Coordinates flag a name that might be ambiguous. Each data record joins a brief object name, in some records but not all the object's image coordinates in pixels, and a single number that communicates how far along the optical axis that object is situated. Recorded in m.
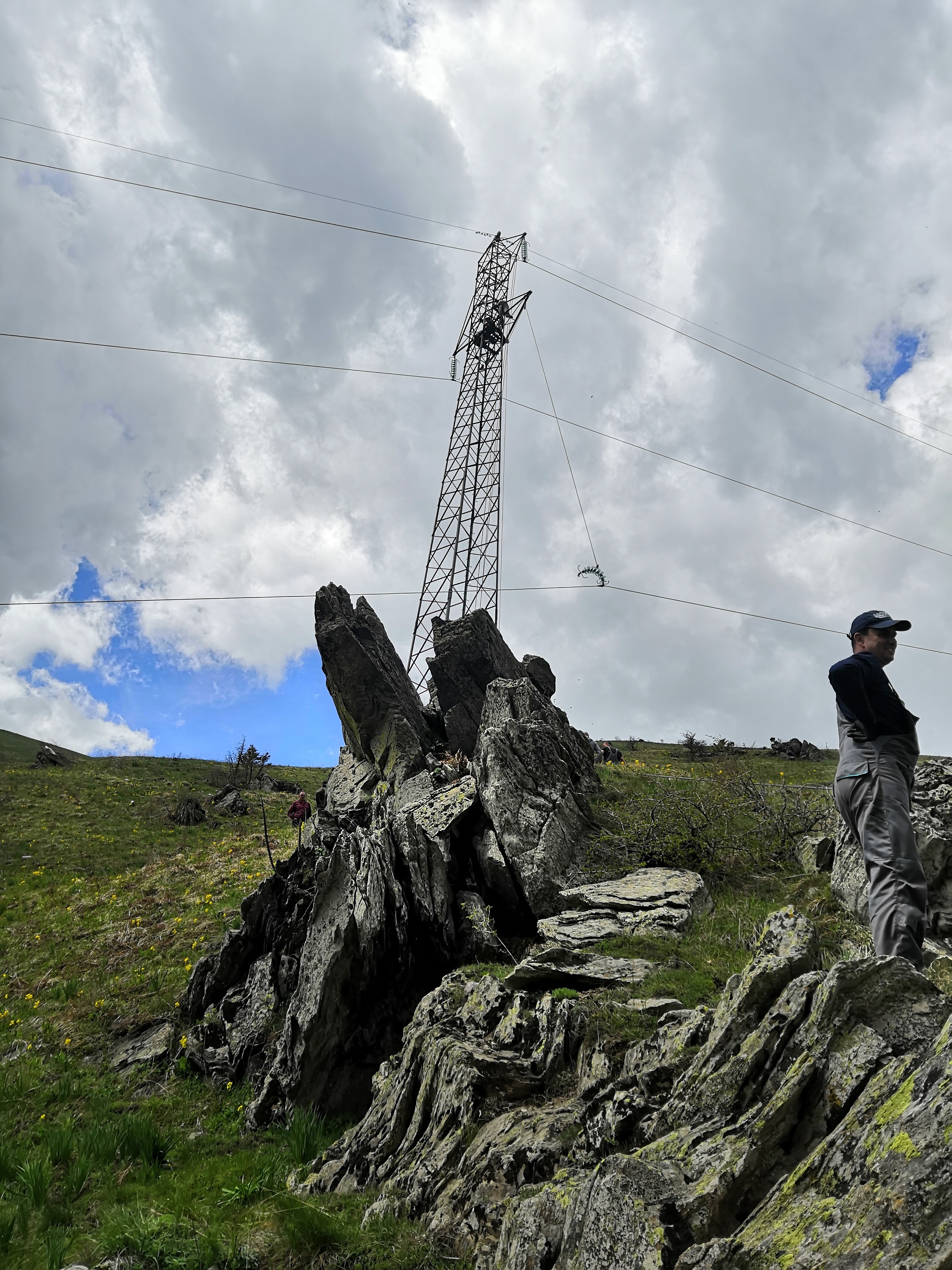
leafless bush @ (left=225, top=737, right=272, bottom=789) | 40.56
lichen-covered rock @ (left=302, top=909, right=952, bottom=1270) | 2.94
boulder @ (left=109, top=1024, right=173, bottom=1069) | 11.57
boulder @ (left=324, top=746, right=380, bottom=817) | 18.25
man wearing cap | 5.14
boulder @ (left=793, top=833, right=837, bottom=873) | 10.46
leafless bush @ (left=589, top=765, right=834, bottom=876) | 11.73
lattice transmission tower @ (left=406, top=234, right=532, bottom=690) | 25.53
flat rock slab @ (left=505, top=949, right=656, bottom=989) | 7.27
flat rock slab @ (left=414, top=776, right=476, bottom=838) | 11.91
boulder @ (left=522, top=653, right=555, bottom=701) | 25.23
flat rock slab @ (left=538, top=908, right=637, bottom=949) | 8.88
